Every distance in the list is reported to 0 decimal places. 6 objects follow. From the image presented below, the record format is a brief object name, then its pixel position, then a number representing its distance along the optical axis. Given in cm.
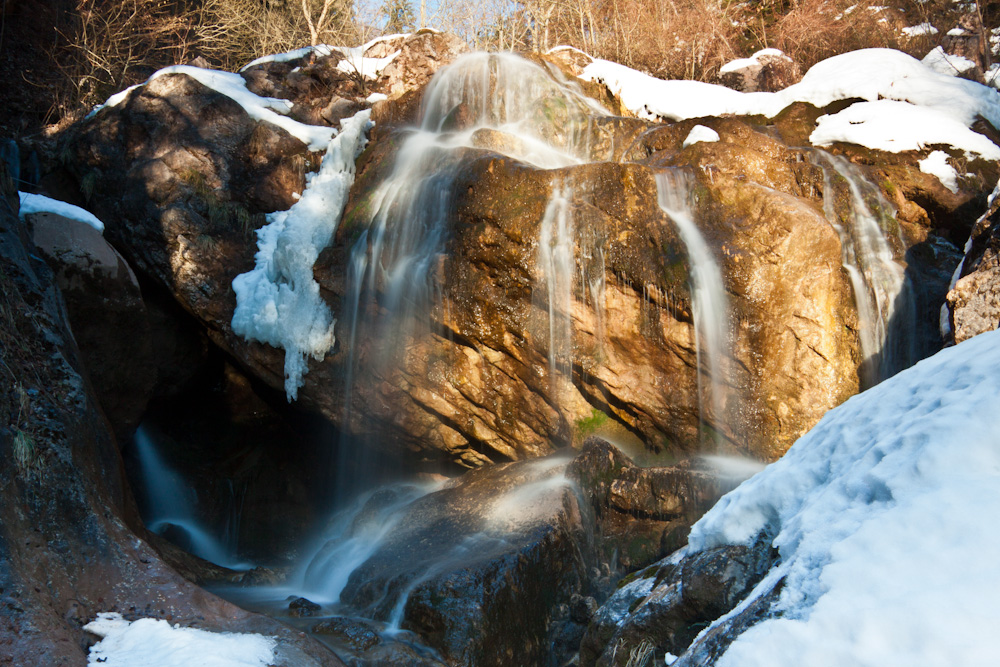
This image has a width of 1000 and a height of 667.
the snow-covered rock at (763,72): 1197
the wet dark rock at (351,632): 441
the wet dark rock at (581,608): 516
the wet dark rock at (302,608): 513
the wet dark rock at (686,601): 273
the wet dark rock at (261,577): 636
